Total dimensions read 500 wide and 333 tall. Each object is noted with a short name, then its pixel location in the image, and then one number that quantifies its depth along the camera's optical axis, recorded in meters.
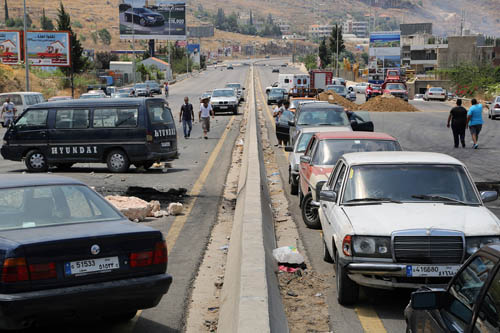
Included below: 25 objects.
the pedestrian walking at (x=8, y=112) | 38.09
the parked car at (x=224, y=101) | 47.59
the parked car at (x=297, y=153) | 15.59
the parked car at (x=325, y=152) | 11.99
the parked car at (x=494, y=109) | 44.06
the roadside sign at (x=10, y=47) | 71.12
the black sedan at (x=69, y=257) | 5.46
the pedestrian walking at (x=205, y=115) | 30.66
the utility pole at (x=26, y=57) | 51.69
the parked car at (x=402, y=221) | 6.91
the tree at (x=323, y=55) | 156.68
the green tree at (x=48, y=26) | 195.90
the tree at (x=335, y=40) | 138.75
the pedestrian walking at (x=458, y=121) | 26.00
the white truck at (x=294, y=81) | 66.56
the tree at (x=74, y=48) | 79.50
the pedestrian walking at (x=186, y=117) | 29.97
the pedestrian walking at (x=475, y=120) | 26.22
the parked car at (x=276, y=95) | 57.86
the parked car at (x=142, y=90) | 70.19
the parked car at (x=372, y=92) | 65.51
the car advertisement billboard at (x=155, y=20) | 121.75
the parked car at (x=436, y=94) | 72.62
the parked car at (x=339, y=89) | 60.03
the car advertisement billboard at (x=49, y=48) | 70.25
